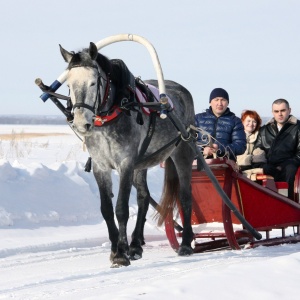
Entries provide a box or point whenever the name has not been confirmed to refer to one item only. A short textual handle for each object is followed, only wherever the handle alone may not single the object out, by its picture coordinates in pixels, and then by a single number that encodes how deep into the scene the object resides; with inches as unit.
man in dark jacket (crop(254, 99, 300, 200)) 762.2
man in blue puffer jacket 726.5
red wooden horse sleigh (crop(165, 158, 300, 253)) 708.0
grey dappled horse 581.0
